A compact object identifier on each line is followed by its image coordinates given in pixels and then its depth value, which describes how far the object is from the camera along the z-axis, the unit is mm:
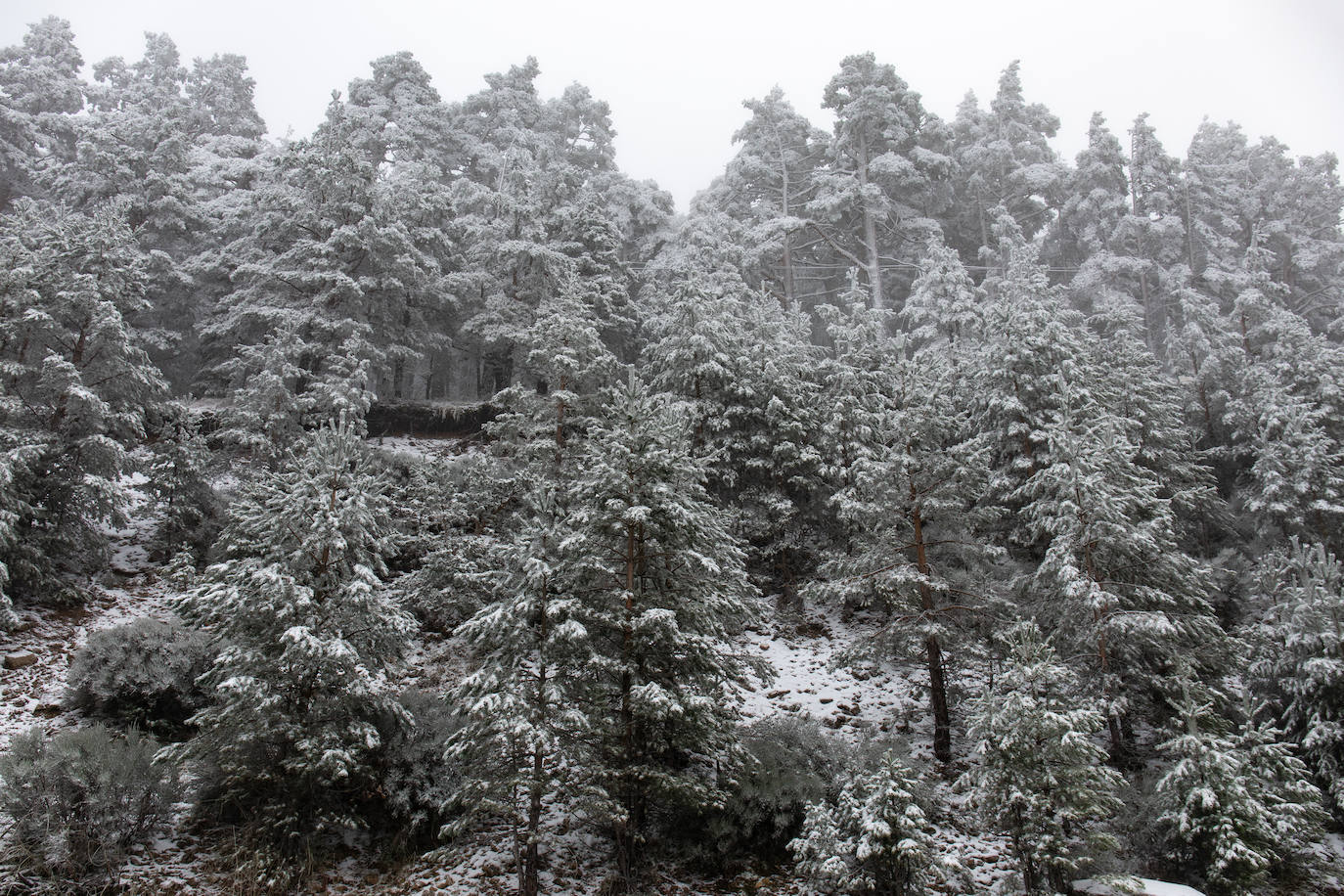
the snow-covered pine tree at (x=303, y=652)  9625
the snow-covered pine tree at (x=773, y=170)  37031
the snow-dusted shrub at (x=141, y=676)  12102
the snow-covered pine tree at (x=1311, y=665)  11234
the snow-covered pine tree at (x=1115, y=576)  12188
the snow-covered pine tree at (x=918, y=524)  13852
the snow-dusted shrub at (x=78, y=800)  8992
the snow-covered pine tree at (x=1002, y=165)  36812
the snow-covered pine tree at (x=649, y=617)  10164
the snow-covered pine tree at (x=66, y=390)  15242
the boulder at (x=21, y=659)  13273
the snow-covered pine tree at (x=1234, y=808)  9352
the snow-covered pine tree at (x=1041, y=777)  8828
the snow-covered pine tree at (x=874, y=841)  8641
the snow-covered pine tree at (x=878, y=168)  33656
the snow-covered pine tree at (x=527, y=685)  9352
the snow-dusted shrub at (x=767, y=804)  10930
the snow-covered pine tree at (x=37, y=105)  30516
